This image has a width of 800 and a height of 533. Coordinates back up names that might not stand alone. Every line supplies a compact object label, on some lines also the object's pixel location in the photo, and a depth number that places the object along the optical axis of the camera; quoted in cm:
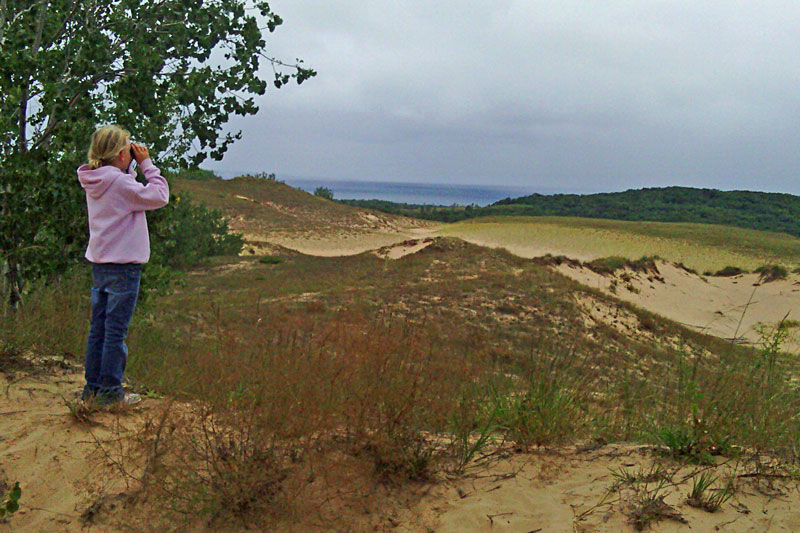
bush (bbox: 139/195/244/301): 2258
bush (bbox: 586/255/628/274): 2542
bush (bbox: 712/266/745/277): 3016
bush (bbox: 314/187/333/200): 6279
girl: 338
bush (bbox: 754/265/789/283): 2741
